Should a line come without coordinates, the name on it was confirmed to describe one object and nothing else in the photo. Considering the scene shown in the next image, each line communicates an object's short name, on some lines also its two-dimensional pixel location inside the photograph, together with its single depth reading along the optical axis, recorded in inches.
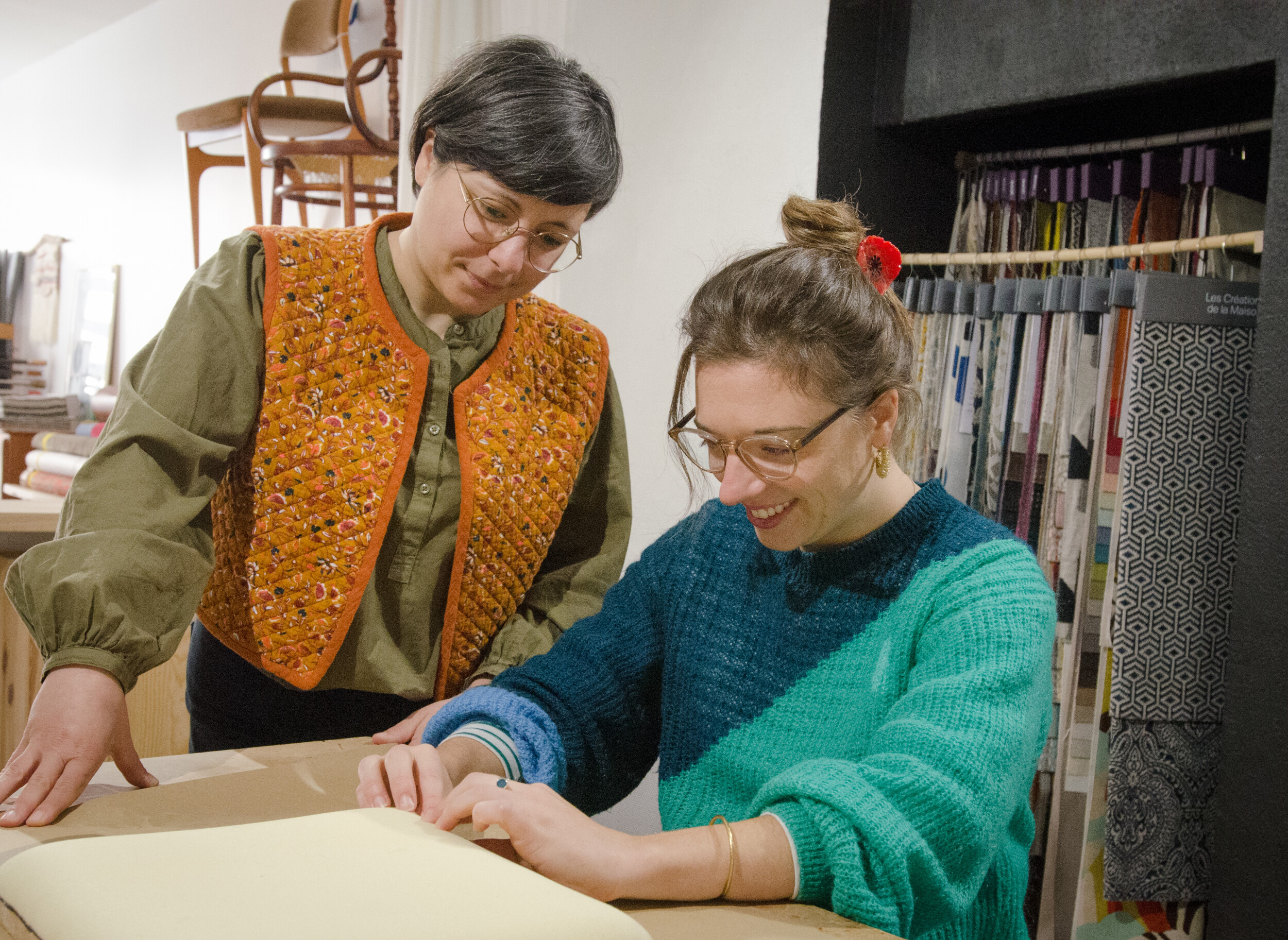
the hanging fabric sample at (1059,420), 73.6
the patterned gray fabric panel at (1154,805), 67.8
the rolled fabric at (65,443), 212.5
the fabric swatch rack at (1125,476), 67.6
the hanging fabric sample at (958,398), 79.4
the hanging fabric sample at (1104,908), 69.2
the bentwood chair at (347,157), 138.2
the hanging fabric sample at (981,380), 78.7
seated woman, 32.8
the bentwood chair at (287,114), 158.4
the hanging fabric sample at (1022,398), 76.2
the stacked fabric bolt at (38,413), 239.9
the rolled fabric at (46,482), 206.7
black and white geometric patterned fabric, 67.4
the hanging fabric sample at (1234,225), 71.1
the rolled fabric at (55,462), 207.8
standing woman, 43.9
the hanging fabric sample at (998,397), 77.5
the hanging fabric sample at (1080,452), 72.6
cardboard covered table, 31.5
